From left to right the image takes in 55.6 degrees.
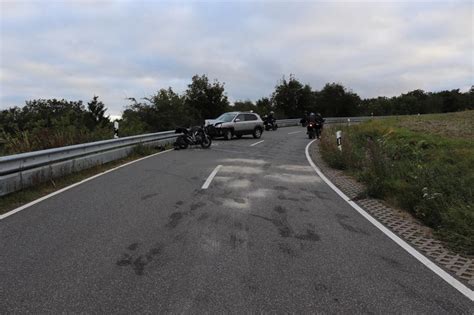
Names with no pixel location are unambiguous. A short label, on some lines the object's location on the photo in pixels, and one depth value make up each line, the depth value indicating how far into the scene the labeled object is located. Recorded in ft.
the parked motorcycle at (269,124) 128.36
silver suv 89.35
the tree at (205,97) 143.13
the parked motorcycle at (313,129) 95.91
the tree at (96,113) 104.29
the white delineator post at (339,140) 55.10
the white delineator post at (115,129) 60.03
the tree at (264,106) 193.06
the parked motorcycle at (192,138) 69.00
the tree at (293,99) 201.77
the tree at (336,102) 225.97
